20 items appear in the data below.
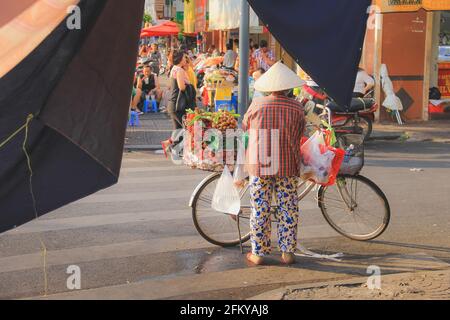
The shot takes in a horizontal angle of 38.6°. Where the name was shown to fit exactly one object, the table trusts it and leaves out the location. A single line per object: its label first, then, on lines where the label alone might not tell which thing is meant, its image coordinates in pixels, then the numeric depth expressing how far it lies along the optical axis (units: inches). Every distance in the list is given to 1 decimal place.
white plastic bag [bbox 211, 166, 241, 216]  242.2
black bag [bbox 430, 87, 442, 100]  656.4
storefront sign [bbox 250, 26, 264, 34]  810.6
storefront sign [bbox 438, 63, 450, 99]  669.9
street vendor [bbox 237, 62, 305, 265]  223.3
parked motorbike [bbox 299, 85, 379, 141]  489.7
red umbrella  1153.5
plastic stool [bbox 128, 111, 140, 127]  595.4
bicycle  255.0
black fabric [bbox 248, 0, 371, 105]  163.0
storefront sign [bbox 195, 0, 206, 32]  1074.1
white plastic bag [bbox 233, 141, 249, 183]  238.4
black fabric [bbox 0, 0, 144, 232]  146.2
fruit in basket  242.4
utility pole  441.1
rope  148.1
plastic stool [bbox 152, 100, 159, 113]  729.6
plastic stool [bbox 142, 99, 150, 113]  726.5
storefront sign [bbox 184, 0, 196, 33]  1267.1
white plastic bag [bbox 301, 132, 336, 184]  231.6
